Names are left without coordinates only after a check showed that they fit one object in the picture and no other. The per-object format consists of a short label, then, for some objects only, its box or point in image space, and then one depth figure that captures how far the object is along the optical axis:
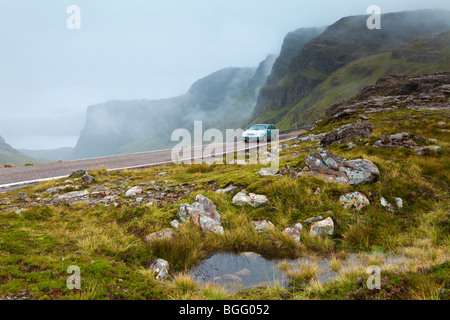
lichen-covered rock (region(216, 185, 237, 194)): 6.95
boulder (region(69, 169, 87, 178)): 9.15
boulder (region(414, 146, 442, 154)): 8.13
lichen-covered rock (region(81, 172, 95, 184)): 8.45
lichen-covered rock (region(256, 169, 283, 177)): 7.46
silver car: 22.54
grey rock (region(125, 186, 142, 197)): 7.14
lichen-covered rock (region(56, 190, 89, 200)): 6.99
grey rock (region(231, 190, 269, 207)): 6.29
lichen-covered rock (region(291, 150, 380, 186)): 6.64
